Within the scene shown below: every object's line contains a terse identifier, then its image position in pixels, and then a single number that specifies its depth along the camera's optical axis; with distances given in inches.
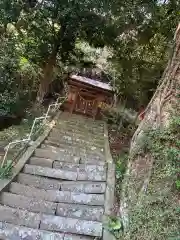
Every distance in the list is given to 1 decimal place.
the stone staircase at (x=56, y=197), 120.2
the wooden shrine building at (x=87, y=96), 368.2
